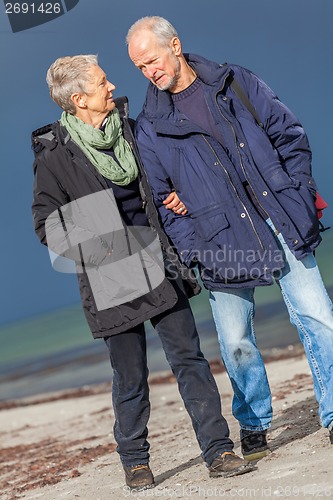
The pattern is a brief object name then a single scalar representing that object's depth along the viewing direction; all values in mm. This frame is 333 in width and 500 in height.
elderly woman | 9891
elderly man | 9859
